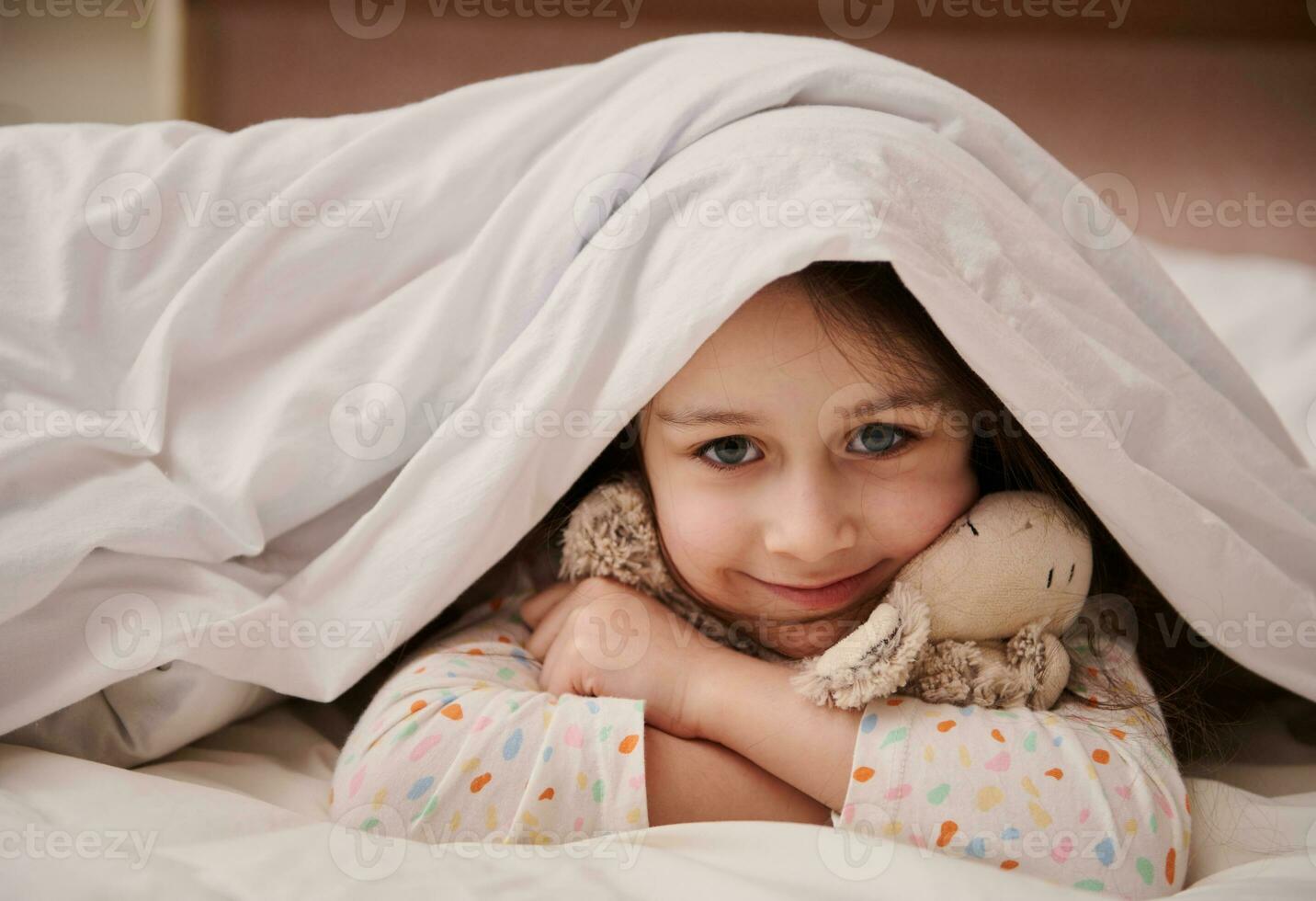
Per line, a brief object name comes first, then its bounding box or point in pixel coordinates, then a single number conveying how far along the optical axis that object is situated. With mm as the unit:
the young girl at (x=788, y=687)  663
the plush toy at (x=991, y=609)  731
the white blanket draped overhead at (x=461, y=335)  729
